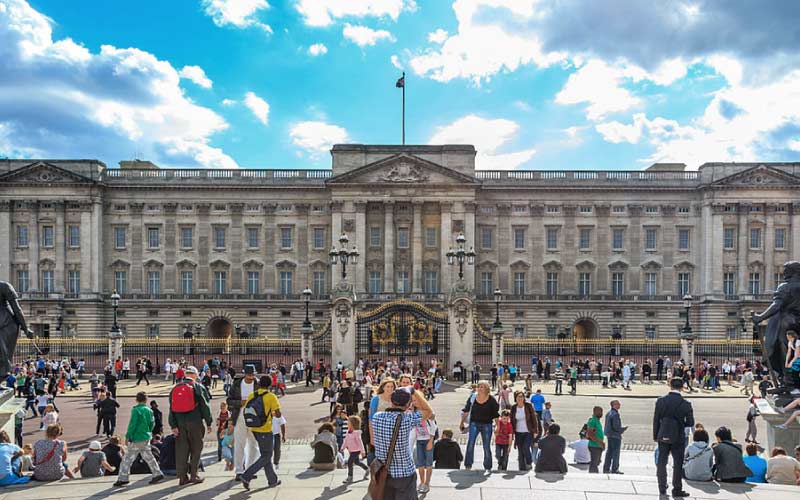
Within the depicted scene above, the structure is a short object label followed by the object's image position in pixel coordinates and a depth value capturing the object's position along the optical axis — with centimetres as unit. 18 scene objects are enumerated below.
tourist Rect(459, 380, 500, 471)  1193
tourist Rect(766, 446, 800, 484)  1088
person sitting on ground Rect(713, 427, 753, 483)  1070
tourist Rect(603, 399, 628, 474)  1345
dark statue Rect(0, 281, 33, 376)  1287
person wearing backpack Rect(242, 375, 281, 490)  1028
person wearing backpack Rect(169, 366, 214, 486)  1052
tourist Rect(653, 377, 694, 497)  997
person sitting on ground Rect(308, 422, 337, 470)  1170
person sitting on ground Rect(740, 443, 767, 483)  1104
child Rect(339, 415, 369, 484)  1113
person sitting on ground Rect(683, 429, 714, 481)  1095
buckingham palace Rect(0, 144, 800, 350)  5369
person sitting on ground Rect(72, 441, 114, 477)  1168
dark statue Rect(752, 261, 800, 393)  1303
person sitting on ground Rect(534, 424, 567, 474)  1153
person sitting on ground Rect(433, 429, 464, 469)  1201
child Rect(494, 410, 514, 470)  1266
